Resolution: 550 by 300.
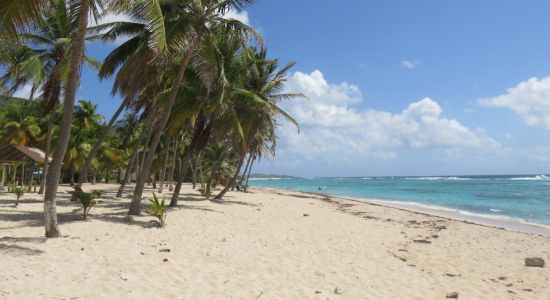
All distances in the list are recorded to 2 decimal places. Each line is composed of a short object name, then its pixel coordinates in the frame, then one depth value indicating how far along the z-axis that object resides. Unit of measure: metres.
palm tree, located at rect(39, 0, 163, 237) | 7.93
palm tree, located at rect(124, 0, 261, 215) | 11.09
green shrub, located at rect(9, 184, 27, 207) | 13.38
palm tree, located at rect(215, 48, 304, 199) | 18.50
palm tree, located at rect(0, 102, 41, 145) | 30.52
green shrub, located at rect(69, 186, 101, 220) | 10.45
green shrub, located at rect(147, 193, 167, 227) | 10.30
